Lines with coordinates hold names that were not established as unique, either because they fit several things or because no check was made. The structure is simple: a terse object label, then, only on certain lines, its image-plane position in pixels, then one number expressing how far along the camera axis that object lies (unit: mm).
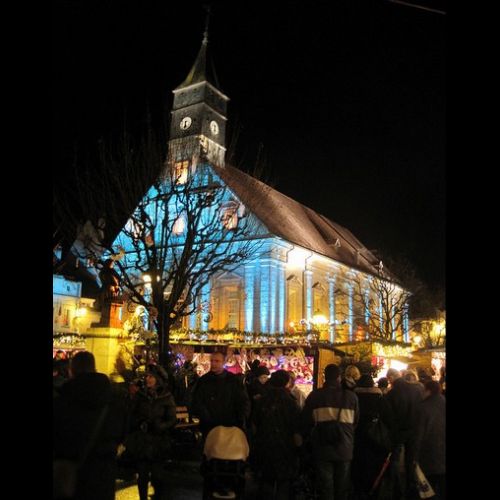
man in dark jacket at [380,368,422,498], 7664
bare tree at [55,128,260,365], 18344
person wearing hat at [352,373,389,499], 7883
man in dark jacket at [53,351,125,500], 4883
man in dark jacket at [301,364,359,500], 7016
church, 33625
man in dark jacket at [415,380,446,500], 7441
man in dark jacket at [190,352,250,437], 6922
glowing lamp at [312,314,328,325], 23797
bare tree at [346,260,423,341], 42844
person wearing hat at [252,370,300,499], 7086
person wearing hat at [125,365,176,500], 7480
